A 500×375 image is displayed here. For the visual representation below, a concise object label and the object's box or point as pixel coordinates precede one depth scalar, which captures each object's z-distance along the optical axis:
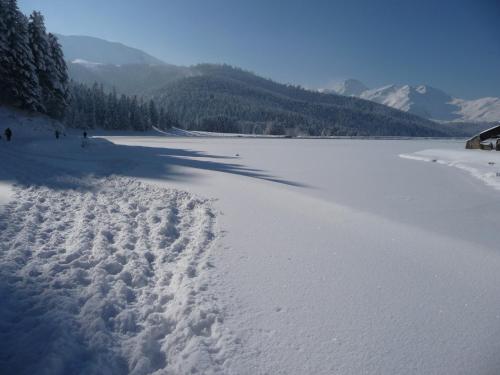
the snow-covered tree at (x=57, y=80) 39.88
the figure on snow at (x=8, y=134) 23.58
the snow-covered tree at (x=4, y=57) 32.75
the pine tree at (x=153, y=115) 90.38
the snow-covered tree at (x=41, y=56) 37.19
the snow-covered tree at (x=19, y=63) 33.69
